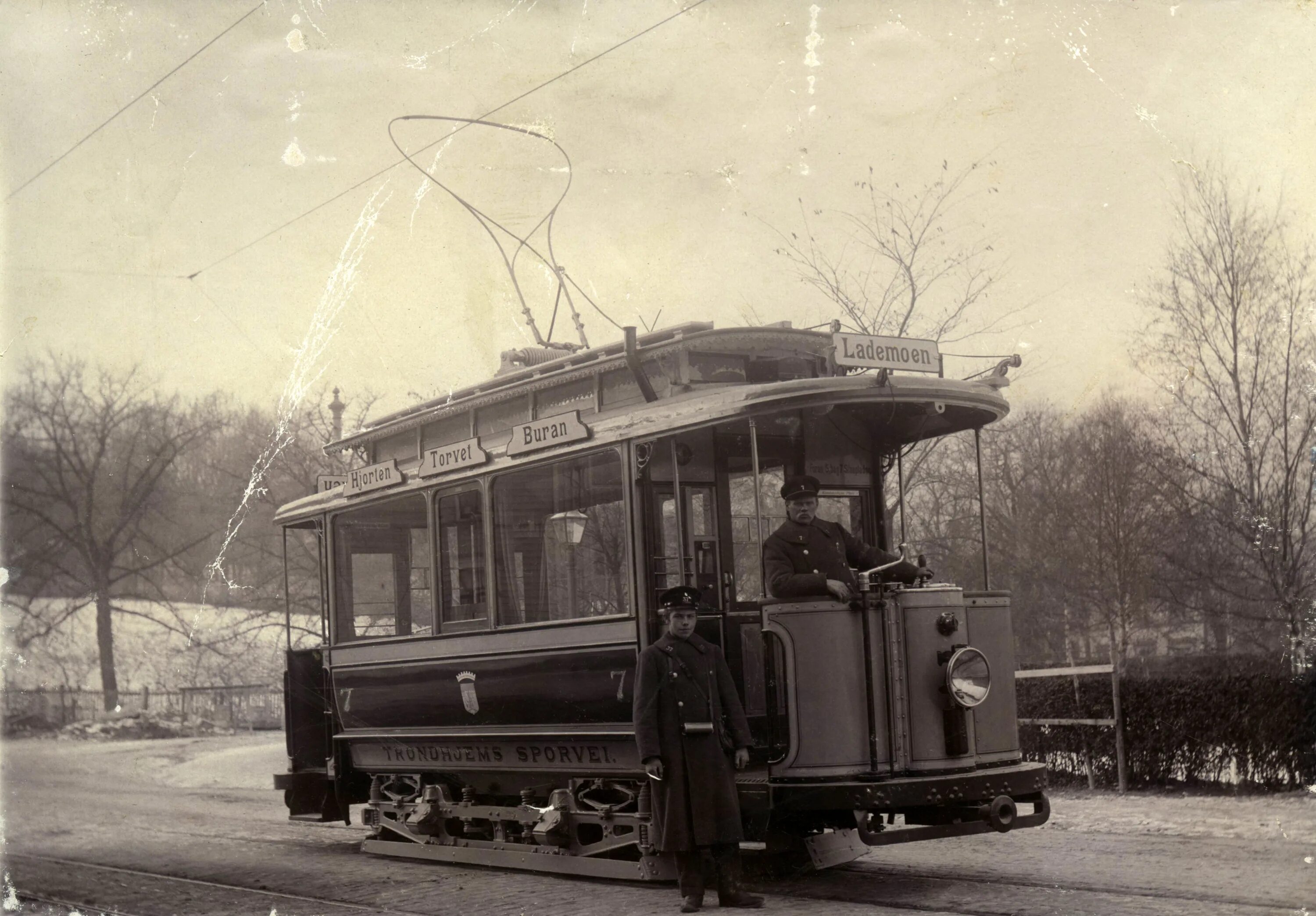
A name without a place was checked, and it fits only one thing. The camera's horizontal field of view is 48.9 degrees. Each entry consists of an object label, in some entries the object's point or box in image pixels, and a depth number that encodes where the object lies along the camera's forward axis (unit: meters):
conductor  7.78
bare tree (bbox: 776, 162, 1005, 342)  17.80
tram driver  8.02
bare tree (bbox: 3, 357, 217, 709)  29.05
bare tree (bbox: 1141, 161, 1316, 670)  14.35
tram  7.90
